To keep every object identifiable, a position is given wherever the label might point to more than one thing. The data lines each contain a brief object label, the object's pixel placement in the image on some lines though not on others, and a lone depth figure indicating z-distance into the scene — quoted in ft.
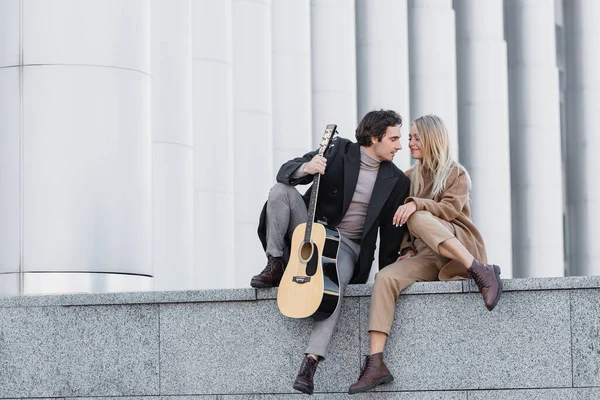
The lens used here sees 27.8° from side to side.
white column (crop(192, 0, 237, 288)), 64.23
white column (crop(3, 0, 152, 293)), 36.29
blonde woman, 29.17
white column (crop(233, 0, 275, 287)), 70.03
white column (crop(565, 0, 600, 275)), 114.62
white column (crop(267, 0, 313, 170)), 76.28
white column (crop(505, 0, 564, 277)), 110.32
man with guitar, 30.71
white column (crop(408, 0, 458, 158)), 96.53
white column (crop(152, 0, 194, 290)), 58.13
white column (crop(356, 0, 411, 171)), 87.92
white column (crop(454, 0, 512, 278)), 104.47
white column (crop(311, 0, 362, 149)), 82.79
